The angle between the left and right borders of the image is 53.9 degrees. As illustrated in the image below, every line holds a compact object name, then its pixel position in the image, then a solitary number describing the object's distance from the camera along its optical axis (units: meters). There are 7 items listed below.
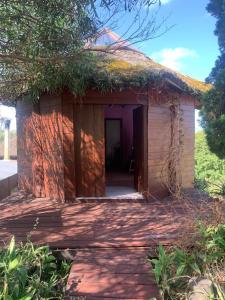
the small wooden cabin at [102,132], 5.44
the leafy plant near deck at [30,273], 2.45
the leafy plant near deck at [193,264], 2.73
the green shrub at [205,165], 10.58
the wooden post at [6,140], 13.38
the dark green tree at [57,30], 3.15
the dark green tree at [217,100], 3.30
